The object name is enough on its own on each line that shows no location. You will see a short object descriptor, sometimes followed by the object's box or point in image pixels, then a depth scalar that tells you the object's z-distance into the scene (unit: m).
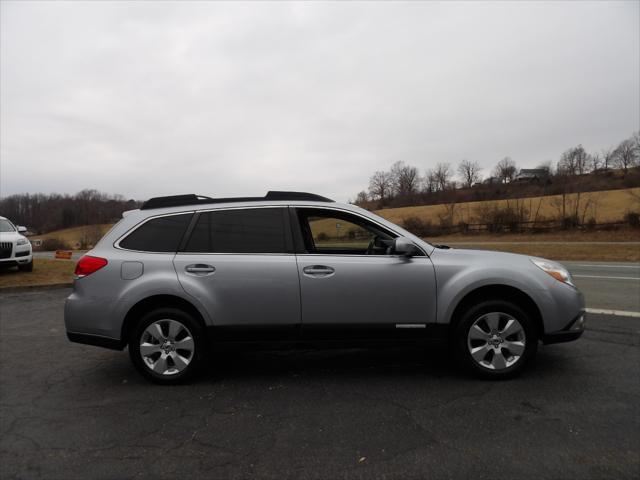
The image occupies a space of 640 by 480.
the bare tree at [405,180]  95.06
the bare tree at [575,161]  66.94
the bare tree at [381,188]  94.07
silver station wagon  3.53
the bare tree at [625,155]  70.75
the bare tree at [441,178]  93.09
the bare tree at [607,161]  73.12
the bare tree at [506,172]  85.75
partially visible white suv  10.84
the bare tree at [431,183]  93.00
